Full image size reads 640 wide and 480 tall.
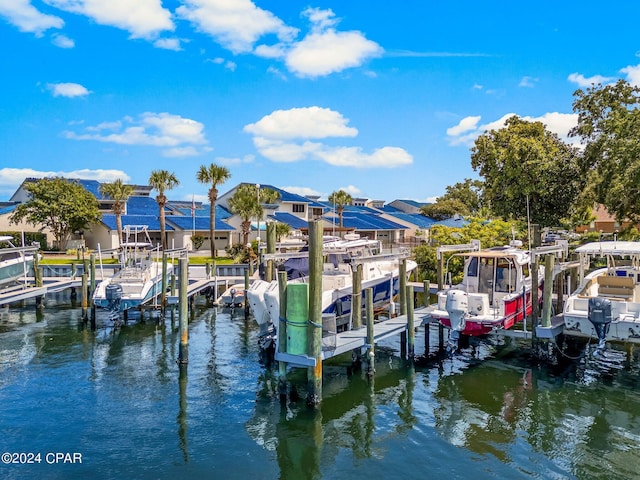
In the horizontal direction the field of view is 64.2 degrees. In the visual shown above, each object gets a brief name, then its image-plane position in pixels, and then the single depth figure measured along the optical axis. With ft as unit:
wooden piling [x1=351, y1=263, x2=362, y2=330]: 58.90
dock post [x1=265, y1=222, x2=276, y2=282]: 71.15
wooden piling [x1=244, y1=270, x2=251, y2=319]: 85.05
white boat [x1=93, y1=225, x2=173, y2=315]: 76.69
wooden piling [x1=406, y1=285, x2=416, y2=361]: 56.44
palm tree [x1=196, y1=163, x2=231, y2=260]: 152.05
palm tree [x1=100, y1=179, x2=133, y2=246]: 157.38
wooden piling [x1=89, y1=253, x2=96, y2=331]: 77.56
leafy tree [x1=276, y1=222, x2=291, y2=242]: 160.45
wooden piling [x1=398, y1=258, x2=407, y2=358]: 62.08
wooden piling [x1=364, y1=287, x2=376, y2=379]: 52.21
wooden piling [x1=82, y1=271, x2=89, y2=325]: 81.10
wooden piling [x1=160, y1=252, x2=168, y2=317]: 82.49
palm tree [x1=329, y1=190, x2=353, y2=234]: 205.19
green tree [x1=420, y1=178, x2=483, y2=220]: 256.52
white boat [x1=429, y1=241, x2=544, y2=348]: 54.75
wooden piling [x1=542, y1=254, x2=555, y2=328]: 52.06
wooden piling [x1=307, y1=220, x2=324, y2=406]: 43.75
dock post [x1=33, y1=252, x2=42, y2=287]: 94.02
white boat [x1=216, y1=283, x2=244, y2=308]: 87.61
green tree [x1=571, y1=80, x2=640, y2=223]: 84.07
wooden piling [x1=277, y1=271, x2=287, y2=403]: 45.55
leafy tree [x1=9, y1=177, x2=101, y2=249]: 159.63
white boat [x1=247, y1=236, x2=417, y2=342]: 58.08
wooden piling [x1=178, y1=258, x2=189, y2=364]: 57.21
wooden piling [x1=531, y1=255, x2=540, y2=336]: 55.06
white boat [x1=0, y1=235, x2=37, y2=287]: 84.74
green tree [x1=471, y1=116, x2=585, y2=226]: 121.49
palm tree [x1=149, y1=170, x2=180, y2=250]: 150.51
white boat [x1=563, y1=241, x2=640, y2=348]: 49.24
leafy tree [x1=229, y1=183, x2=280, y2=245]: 149.18
